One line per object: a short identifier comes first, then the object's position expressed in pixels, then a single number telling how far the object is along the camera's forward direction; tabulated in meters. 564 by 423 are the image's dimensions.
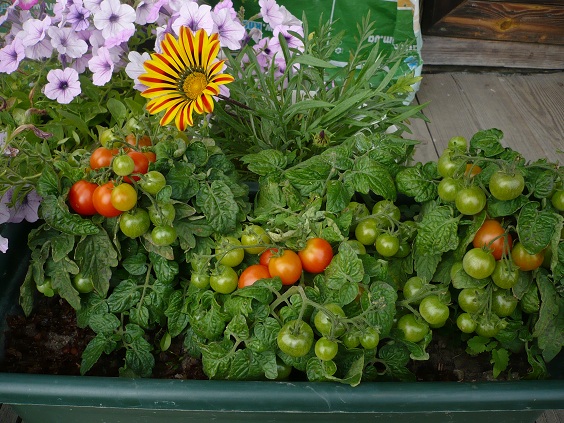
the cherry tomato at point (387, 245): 0.81
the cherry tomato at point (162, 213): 0.79
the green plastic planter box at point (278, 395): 0.67
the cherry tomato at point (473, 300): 0.78
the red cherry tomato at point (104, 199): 0.78
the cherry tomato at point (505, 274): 0.77
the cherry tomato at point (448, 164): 0.80
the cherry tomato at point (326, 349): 0.69
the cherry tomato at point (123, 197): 0.77
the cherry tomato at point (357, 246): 0.80
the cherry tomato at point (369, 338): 0.71
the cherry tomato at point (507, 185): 0.73
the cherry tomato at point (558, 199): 0.75
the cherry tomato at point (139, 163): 0.82
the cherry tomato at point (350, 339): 0.73
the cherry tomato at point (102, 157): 0.83
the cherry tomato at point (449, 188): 0.79
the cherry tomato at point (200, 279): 0.80
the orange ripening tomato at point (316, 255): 0.78
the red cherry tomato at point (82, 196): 0.81
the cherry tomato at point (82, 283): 0.85
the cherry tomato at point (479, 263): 0.75
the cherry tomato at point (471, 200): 0.76
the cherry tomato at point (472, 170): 0.79
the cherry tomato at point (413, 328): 0.77
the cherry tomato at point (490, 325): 0.79
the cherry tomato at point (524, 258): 0.77
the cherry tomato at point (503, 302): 0.80
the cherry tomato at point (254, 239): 0.81
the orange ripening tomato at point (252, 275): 0.79
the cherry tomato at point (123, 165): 0.77
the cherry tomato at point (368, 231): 0.84
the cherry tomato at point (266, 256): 0.81
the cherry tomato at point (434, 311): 0.76
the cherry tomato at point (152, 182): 0.79
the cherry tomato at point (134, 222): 0.80
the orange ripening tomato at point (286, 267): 0.77
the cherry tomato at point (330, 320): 0.70
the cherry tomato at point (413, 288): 0.80
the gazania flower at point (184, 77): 0.84
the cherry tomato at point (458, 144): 0.84
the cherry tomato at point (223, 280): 0.79
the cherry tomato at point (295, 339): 0.70
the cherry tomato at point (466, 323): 0.79
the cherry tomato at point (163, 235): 0.79
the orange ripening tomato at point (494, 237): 0.77
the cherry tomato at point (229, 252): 0.79
